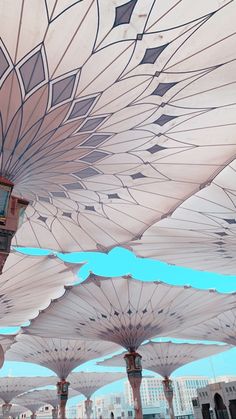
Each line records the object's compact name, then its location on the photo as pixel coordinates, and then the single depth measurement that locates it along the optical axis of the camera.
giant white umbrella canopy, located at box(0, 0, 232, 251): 7.20
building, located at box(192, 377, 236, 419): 39.94
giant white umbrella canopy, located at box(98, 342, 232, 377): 35.47
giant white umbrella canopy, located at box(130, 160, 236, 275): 14.51
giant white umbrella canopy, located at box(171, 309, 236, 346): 30.16
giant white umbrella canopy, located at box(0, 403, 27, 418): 80.86
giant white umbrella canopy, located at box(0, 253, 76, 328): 18.52
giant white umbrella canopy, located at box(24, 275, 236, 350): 21.55
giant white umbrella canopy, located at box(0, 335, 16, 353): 26.70
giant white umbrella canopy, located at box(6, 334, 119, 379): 31.89
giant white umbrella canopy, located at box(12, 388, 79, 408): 55.63
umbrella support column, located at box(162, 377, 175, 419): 36.33
